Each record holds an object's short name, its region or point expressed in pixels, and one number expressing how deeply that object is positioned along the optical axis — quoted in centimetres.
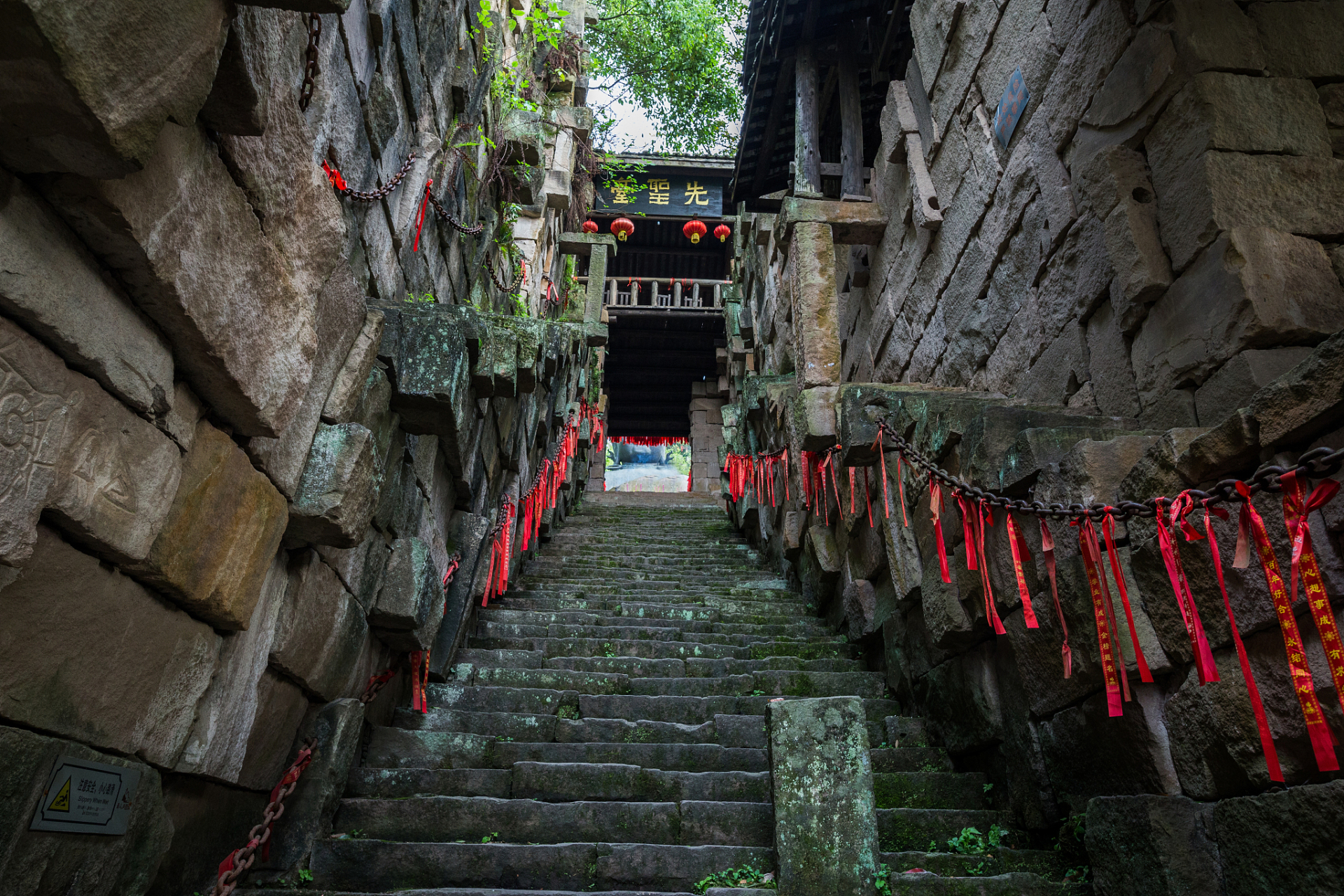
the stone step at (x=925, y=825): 306
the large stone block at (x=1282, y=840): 170
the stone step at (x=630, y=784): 328
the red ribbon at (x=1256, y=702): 168
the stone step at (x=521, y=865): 274
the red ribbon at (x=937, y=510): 328
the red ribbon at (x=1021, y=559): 263
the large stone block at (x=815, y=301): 594
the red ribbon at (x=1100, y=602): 225
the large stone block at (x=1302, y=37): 294
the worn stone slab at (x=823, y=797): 252
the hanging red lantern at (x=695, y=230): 1566
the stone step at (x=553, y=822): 302
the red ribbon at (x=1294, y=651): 157
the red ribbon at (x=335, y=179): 275
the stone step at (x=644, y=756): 355
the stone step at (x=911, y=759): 364
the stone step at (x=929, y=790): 334
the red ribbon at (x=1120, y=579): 211
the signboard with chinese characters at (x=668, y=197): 1609
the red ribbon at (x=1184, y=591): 190
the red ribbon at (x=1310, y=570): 159
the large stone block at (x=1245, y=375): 249
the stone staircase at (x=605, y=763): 279
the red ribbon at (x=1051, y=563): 247
